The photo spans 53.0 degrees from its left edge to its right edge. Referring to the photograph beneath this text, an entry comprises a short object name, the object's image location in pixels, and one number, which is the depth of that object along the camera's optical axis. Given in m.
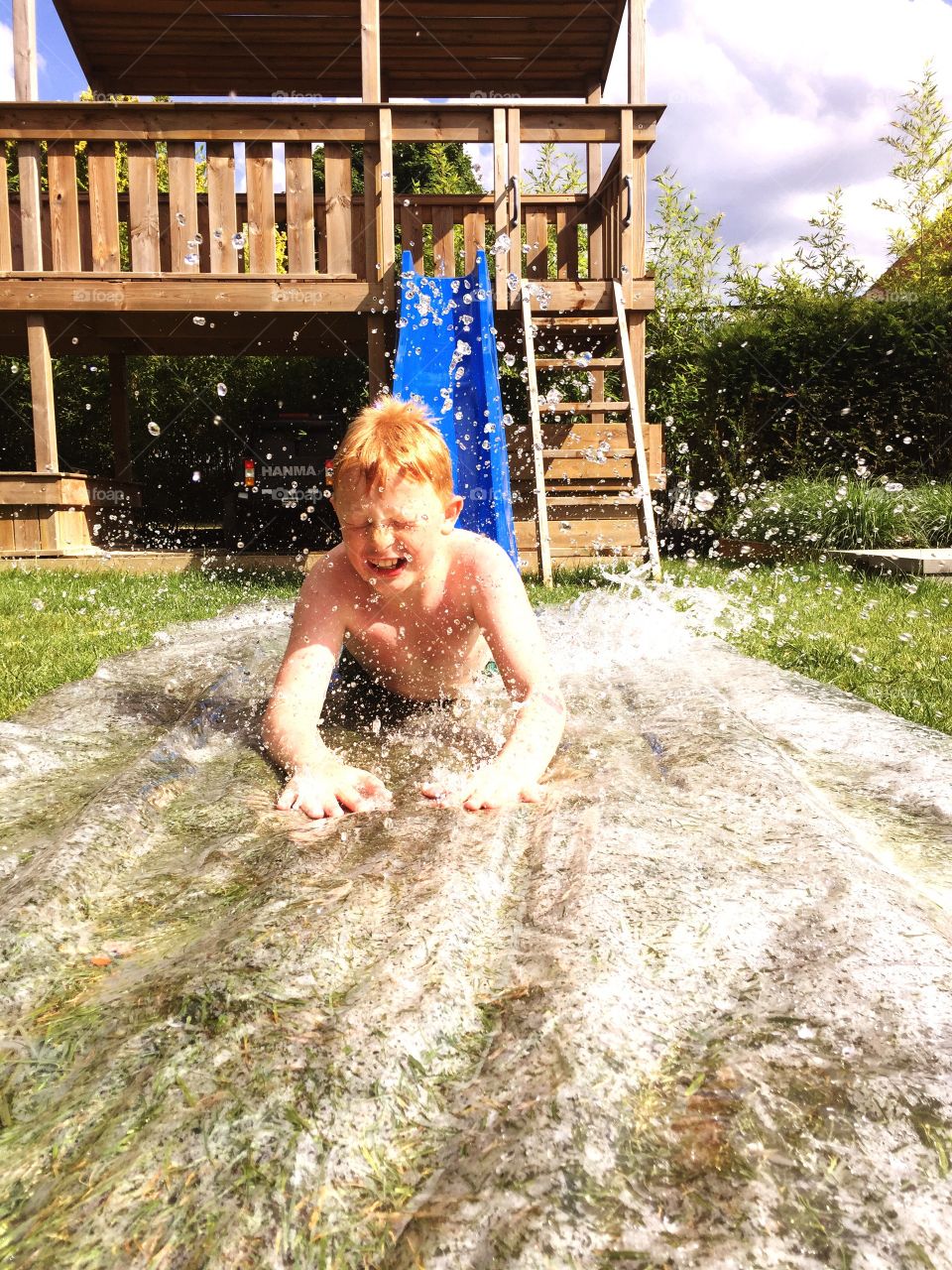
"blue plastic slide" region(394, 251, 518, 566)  4.99
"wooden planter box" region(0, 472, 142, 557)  7.20
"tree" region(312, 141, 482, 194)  16.20
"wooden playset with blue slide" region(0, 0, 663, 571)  6.98
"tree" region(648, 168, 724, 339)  11.17
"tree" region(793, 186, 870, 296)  10.76
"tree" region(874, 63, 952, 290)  11.49
